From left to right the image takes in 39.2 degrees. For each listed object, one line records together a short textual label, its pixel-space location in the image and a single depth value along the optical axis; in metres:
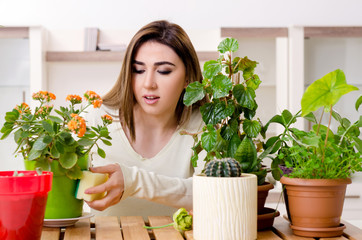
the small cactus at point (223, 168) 1.16
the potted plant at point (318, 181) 1.23
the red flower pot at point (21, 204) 1.11
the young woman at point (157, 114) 1.97
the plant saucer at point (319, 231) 1.25
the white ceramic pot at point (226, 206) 1.15
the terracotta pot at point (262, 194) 1.32
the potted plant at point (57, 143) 1.30
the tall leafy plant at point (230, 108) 1.30
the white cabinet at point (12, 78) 3.98
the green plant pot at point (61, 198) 1.38
